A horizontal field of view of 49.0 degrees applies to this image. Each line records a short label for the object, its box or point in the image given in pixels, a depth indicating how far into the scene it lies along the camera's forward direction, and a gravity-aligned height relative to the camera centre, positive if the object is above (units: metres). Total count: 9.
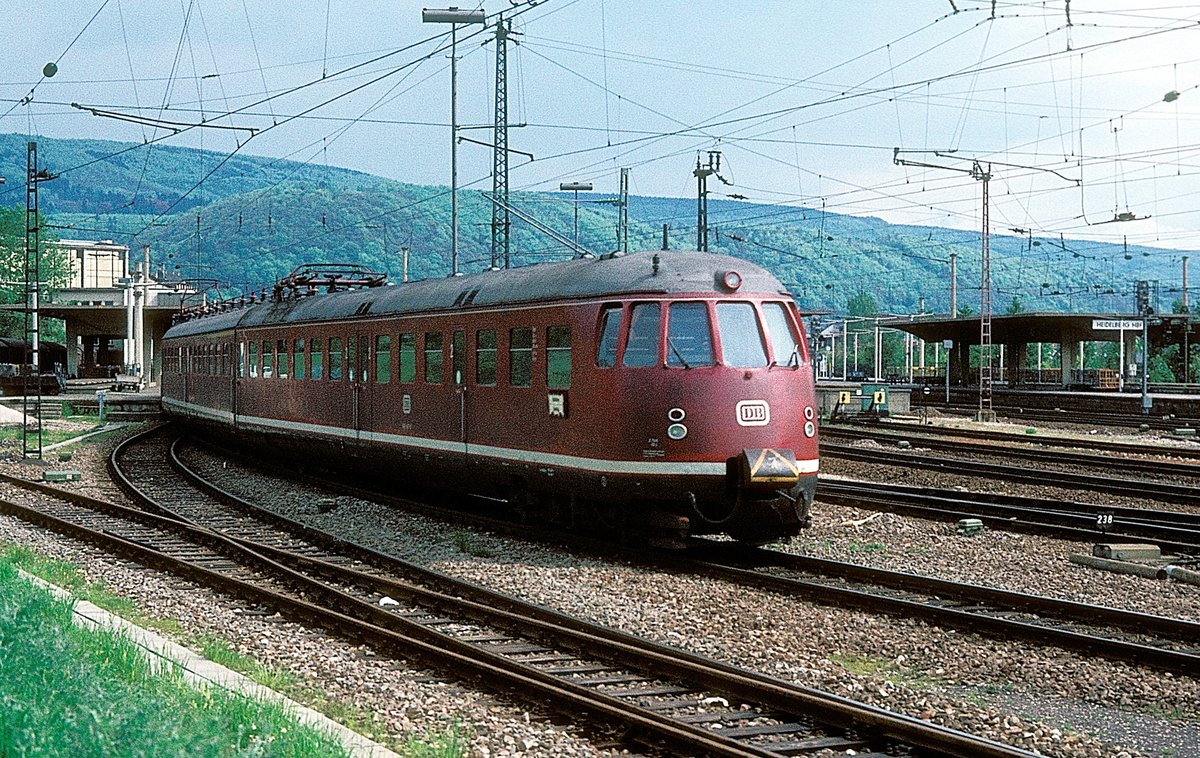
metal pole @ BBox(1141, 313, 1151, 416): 45.62 -0.15
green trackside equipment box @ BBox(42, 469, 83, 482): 24.33 -1.96
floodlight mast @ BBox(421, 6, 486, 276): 31.47 +8.22
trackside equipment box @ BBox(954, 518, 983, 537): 16.27 -1.93
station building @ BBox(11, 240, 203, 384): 75.44 +3.04
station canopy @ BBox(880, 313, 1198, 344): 57.94 +2.13
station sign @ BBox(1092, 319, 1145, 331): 54.02 +1.96
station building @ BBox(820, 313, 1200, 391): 59.19 +1.84
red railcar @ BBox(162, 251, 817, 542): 13.66 -0.26
